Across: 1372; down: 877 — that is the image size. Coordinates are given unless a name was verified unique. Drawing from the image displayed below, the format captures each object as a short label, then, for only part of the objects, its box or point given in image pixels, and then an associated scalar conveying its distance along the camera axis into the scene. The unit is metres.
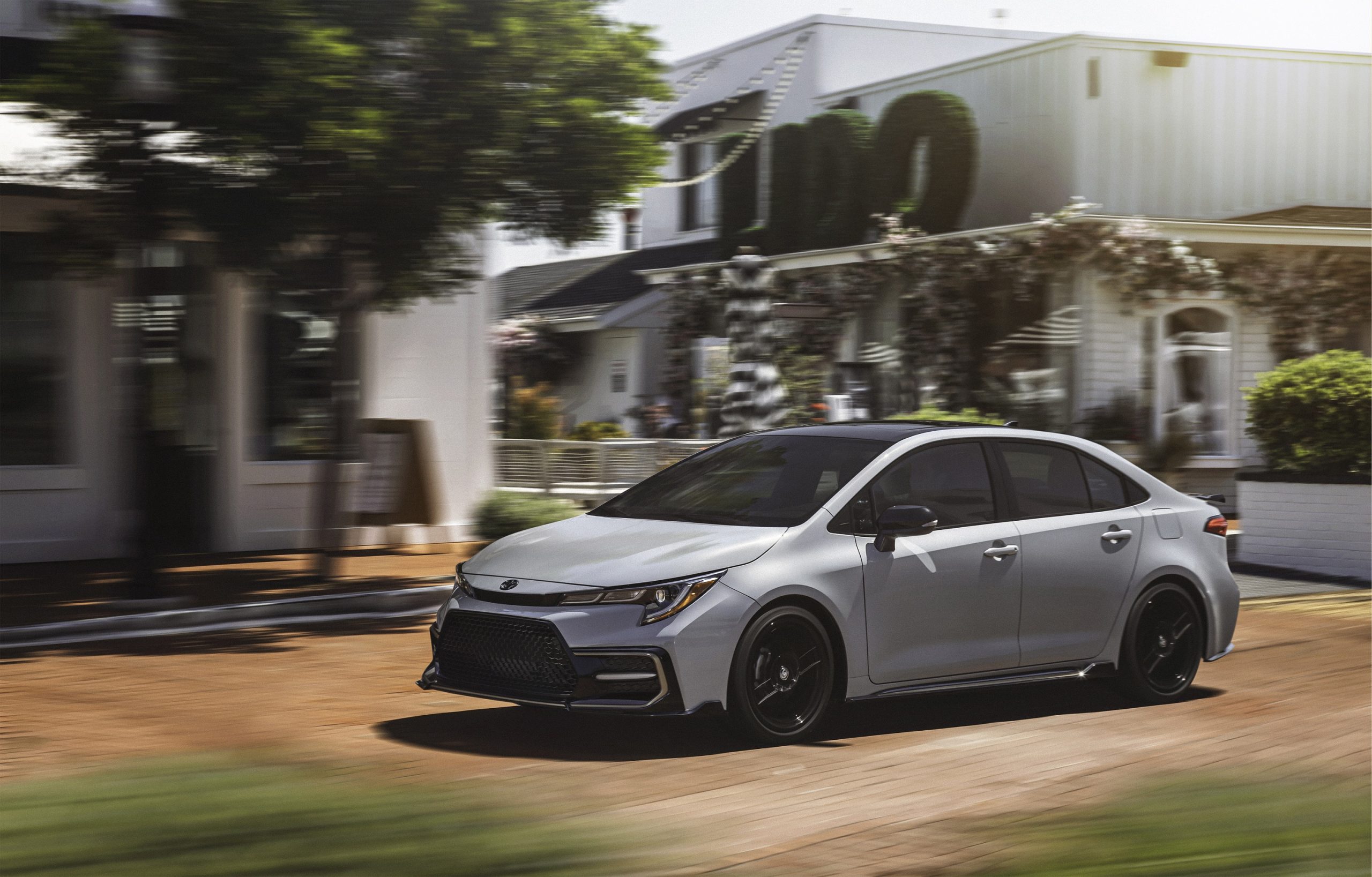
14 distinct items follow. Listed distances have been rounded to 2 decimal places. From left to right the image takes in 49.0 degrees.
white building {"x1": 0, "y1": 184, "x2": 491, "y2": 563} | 13.03
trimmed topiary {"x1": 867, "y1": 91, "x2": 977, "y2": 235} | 21.56
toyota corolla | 6.48
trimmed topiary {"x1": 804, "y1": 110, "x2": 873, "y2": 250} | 23.17
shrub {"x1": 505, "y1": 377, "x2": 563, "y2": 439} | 19.19
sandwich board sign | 13.76
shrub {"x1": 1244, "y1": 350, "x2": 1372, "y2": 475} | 14.55
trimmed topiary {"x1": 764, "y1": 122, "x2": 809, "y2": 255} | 24.45
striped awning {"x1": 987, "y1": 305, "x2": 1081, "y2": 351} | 19.19
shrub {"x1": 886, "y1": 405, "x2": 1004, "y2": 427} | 15.19
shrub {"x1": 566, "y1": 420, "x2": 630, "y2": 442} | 19.48
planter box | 14.71
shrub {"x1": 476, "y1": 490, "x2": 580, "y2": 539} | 13.34
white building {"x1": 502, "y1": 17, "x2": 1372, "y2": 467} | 19.42
